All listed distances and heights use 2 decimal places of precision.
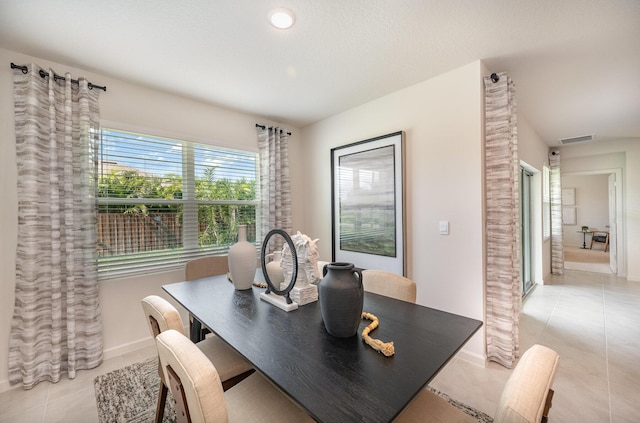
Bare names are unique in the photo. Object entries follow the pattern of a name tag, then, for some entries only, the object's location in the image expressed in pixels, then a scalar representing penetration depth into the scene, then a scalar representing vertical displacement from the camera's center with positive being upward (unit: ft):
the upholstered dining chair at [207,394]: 2.49 -1.90
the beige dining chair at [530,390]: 2.08 -1.54
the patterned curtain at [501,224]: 6.93 -0.41
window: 7.74 +0.39
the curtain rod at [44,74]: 6.32 +3.50
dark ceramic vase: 3.56 -1.20
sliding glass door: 12.65 -1.08
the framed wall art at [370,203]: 8.70 +0.25
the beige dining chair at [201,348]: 3.98 -2.54
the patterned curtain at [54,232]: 6.34 -0.45
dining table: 2.53 -1.78
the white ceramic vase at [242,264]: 5.79 -1.14
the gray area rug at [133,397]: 5.47 -4.18
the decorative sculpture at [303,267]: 4.91 -1.05
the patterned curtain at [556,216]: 16.29 -0.51
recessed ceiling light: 5.15 +3.86
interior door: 16.15 -1.00
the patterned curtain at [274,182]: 10.85 +1.20
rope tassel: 3.26 -1.71
